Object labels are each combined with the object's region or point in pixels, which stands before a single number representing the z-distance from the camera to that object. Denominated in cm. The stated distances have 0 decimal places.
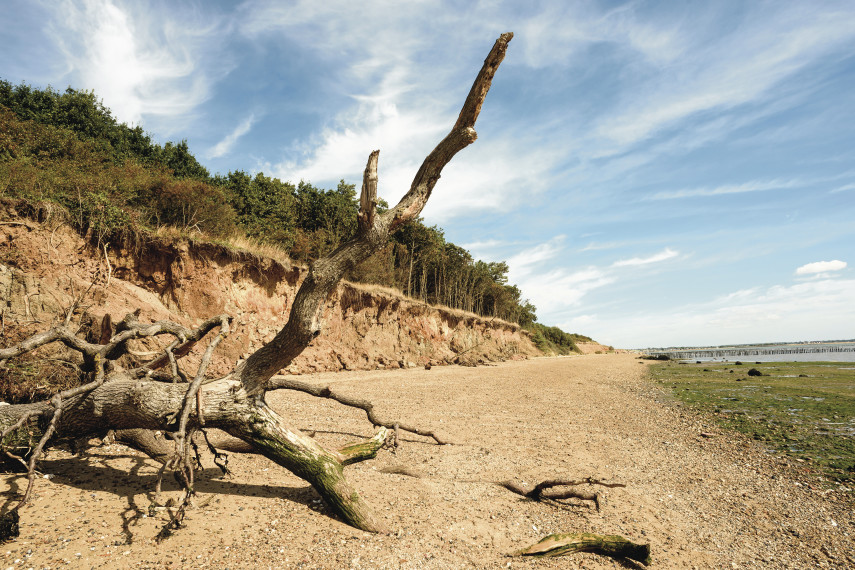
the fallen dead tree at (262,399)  404
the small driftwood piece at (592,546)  385
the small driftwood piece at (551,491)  487
